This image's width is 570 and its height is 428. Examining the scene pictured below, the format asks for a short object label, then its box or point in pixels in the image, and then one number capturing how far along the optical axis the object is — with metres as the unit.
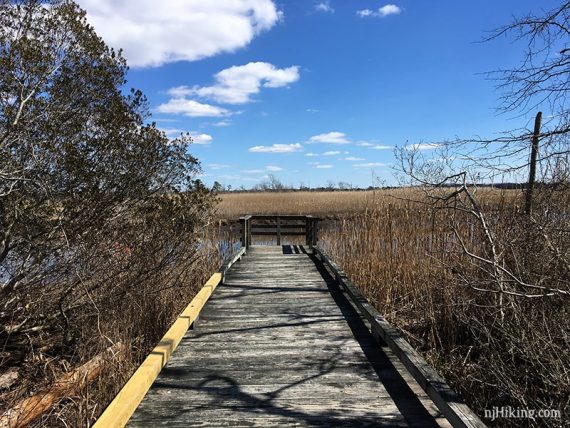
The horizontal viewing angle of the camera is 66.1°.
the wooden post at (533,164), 3.61
